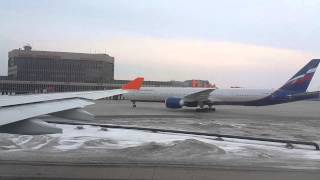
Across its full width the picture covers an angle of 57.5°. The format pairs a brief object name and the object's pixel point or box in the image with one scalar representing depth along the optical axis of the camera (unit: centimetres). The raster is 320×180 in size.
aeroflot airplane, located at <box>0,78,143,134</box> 386
